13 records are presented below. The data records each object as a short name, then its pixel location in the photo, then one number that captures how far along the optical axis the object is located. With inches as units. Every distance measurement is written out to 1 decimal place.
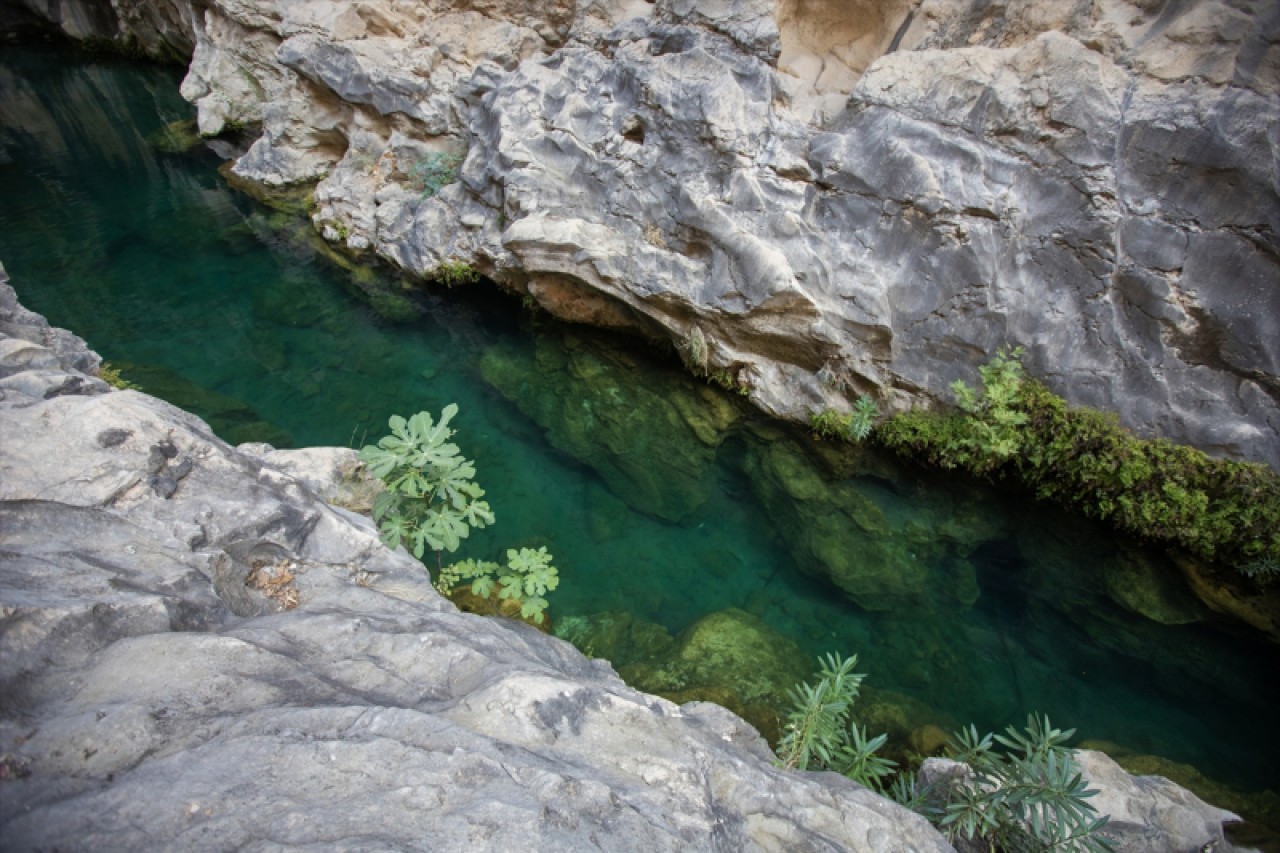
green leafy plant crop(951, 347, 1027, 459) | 318.7
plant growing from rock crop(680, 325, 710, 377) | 374.3
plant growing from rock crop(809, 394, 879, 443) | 346.3
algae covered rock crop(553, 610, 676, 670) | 240.2
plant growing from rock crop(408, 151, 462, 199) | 470.6
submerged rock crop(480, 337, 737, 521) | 328.8
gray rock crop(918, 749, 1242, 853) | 149.3
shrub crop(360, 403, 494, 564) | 177.8
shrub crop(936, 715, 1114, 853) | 128.6
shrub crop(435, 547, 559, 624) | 207.8
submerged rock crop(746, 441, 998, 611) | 292.2
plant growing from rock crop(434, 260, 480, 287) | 446.9
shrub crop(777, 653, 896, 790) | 162.1
